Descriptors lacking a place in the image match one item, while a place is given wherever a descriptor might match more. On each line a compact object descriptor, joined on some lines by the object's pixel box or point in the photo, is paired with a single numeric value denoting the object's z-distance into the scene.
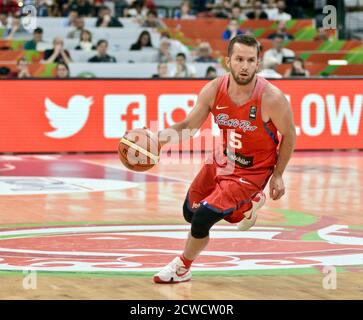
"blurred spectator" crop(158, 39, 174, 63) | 23.66
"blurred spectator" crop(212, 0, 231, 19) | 27.82
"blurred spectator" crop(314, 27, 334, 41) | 27.20
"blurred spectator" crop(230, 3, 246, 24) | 27.33
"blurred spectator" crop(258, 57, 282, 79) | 22.84
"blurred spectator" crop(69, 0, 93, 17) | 25.67
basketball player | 8.60
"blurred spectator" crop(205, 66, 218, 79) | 22.59
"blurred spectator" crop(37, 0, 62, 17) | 25.47
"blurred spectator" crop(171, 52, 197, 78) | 22.09
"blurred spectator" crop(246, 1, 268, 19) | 28.14
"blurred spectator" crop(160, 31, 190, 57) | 25.05
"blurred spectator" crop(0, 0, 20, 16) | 24.83
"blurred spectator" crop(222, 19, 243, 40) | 26.36
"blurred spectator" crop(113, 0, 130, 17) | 27.41
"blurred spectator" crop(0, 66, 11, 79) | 21.15
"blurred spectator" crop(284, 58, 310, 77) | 22.94
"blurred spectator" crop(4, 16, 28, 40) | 23.89
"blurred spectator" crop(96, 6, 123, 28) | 25.22
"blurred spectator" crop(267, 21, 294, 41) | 26.92
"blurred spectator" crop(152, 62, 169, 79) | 22.00
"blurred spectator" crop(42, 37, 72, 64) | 22.28
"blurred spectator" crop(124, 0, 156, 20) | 26.58
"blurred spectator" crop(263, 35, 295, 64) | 24.46
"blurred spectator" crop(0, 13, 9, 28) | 24.22
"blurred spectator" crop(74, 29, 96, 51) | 23.50
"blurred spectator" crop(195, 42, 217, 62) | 24.25
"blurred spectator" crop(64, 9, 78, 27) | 24.88
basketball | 8.13
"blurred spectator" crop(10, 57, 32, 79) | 21.17
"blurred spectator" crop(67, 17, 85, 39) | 24.31
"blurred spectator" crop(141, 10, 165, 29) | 26.14
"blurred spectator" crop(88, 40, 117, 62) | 22.67
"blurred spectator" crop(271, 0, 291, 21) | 28.55
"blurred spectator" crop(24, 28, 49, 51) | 23.34
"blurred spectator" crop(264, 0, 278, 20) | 28.61
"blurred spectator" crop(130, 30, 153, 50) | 24.16
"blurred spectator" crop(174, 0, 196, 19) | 27.56
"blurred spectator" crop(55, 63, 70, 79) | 21.20
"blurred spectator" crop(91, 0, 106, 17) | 25.90
